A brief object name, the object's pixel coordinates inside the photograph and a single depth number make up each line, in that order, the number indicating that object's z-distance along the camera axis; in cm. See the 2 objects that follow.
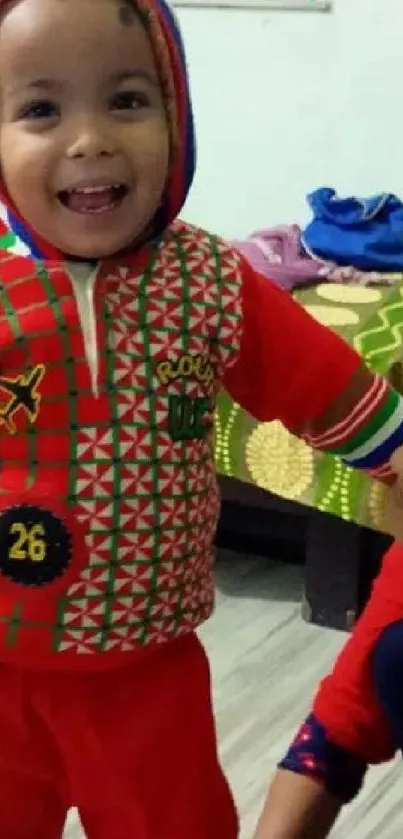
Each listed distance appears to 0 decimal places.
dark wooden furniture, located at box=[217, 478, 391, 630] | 161
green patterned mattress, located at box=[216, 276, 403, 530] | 149
